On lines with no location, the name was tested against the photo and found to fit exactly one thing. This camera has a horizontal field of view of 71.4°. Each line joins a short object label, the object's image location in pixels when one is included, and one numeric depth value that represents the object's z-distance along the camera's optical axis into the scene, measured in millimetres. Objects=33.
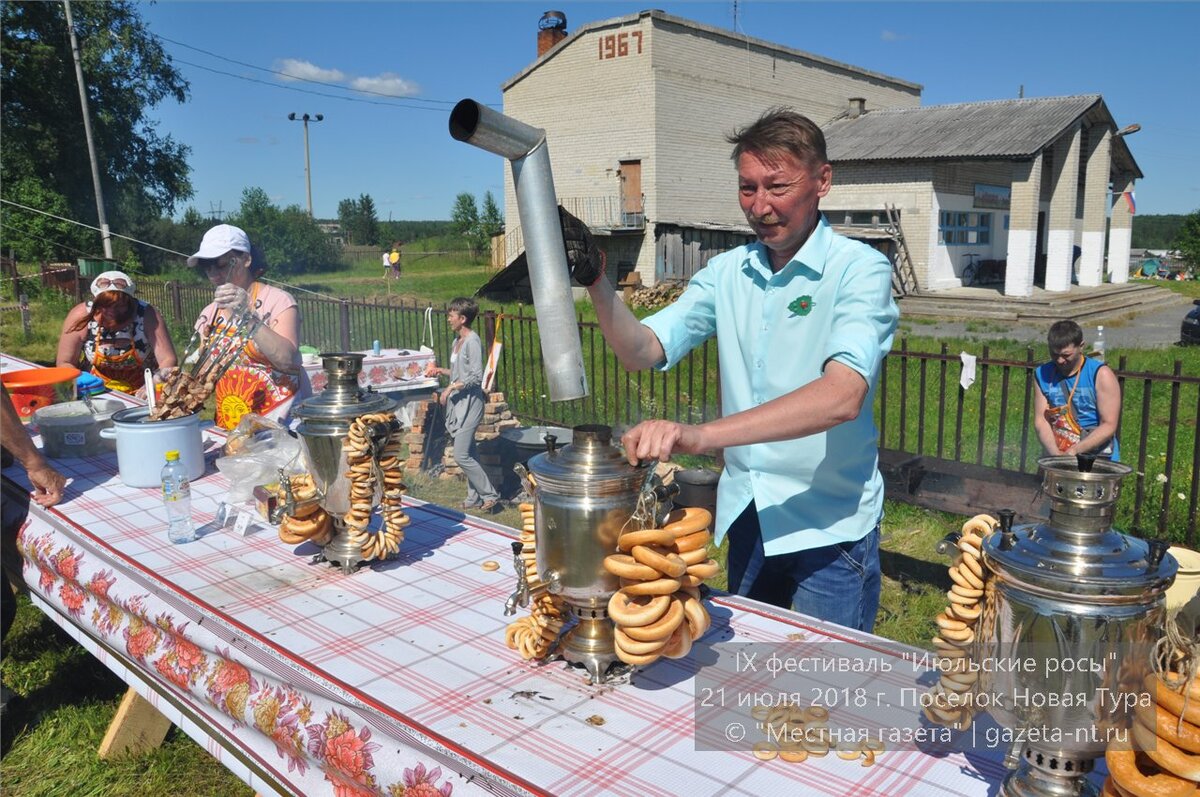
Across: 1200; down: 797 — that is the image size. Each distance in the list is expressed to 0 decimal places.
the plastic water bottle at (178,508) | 2420
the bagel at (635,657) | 1439
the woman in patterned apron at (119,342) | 4328
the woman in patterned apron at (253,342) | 3262
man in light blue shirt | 1765
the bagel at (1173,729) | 965
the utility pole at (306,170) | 39147
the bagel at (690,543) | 1447
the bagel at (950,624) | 1252
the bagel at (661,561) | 1394
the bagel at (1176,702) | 968
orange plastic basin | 3959
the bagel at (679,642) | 1479
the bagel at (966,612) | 1231
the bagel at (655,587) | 1413
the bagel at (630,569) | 1406
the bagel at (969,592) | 1234
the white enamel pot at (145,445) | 2900
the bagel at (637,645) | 1427
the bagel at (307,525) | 2189
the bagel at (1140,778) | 972
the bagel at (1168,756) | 960
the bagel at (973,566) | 1235
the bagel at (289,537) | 2242
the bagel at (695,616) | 1471
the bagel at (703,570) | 1456
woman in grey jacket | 6637
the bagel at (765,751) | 1331
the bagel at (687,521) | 1449
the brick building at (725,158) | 19891
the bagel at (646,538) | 1418
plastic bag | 2662
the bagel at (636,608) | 1415
